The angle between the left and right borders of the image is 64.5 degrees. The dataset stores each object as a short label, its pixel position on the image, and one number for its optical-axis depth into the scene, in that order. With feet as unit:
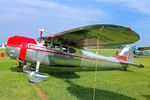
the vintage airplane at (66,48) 13.21
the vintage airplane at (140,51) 76.49
